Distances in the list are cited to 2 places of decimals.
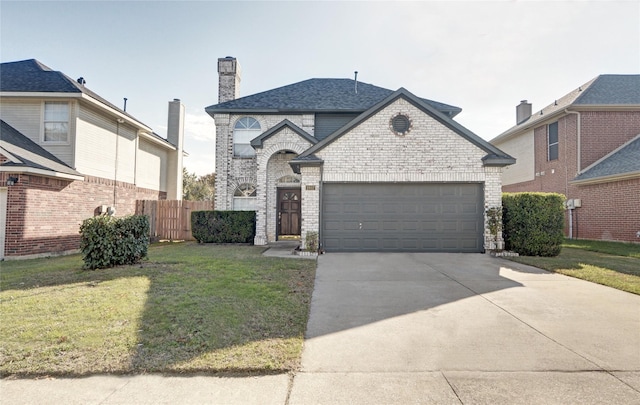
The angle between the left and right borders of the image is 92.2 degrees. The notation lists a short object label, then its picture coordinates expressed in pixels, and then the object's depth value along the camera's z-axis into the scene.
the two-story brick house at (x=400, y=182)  10.65
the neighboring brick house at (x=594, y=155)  13.83
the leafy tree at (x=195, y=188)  32.16
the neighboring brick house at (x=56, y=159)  9.88
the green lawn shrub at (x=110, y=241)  7.49
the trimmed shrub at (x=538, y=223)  9.91
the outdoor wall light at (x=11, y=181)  9.70
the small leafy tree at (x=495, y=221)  10.34
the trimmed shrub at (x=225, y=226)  13.66
